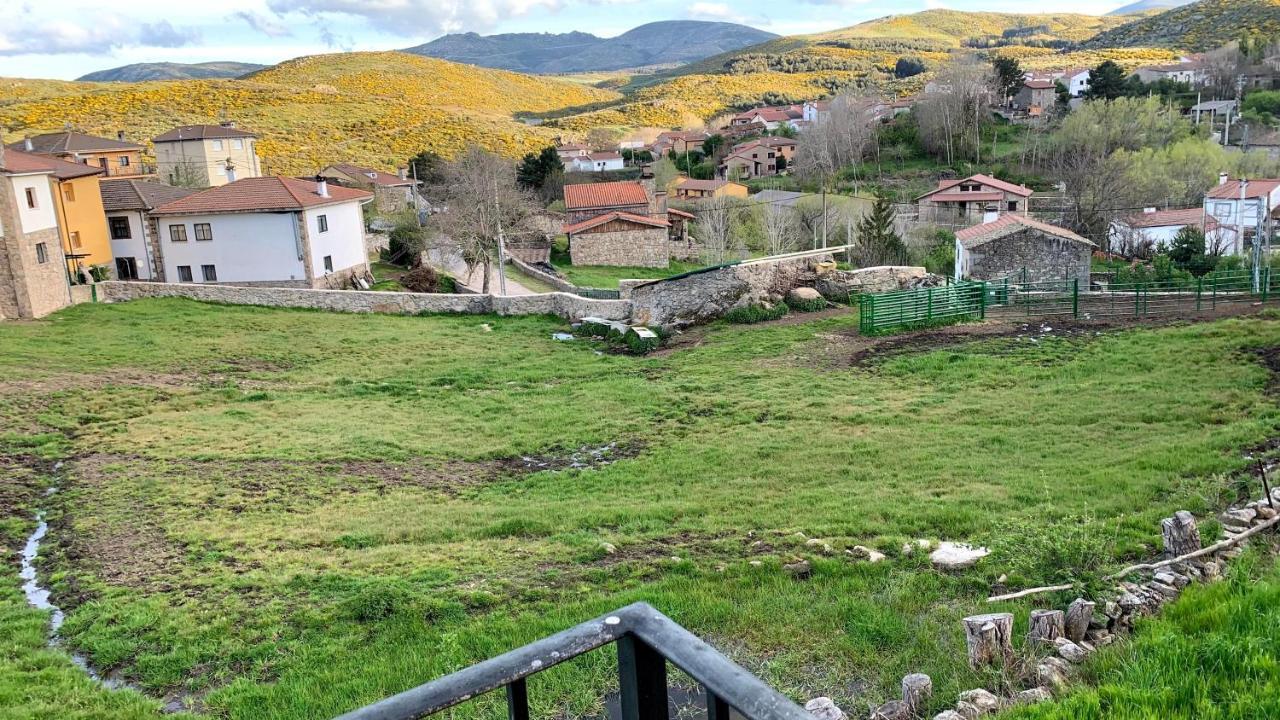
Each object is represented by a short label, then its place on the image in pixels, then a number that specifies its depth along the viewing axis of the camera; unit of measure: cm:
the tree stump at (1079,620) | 649
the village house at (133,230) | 3772
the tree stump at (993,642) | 637
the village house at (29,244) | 2891
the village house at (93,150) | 5353
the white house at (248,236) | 3712
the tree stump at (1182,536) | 788
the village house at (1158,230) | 5053
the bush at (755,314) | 2875
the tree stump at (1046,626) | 641
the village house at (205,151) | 6475
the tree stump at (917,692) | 603
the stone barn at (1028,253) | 3591
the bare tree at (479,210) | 4131
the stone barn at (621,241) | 5438
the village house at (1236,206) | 5062
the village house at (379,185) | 6625
